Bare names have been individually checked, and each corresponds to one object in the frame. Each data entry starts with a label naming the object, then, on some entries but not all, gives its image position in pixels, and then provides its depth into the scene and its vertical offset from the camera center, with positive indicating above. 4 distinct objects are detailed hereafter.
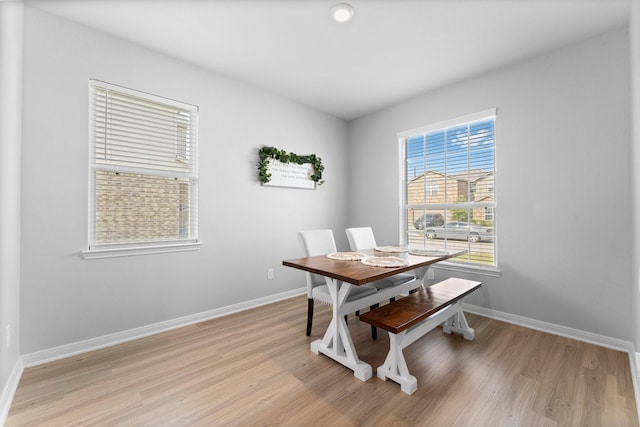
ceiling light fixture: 1.99 +1.54
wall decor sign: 3.28 +0.61
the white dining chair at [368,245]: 2.63 -0.34
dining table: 1.82 -0.49
